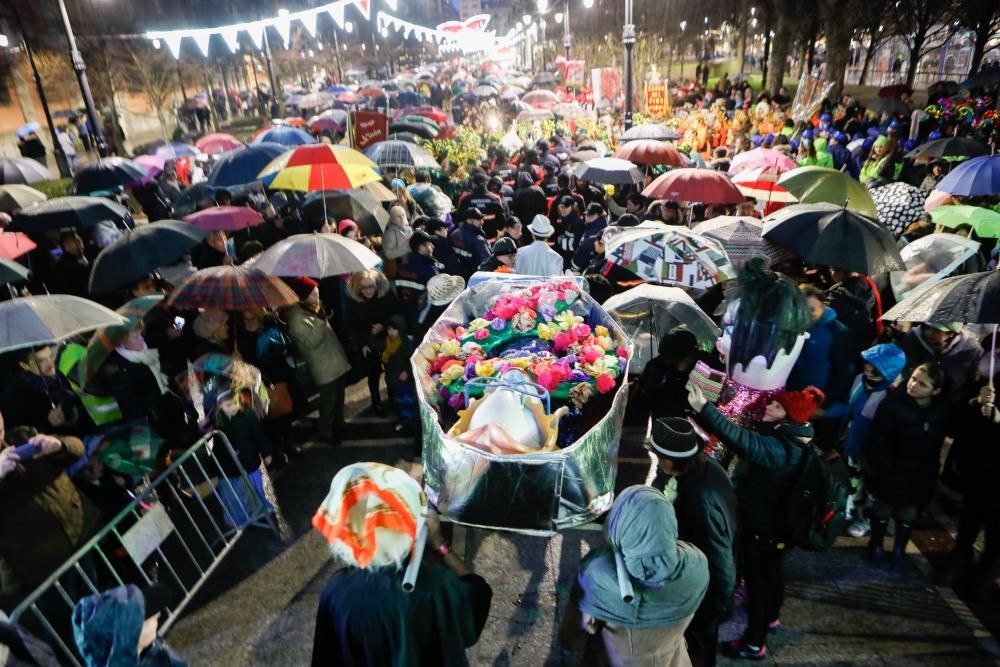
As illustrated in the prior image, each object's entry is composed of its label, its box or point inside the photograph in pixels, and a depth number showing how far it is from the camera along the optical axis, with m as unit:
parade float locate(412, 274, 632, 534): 3.68
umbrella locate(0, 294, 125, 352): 3.91
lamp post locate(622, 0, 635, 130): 13.59
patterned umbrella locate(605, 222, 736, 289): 5.62
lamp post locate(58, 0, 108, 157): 13.66
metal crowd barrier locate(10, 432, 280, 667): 3.41
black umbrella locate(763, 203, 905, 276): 4.88
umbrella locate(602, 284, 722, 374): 5.15
